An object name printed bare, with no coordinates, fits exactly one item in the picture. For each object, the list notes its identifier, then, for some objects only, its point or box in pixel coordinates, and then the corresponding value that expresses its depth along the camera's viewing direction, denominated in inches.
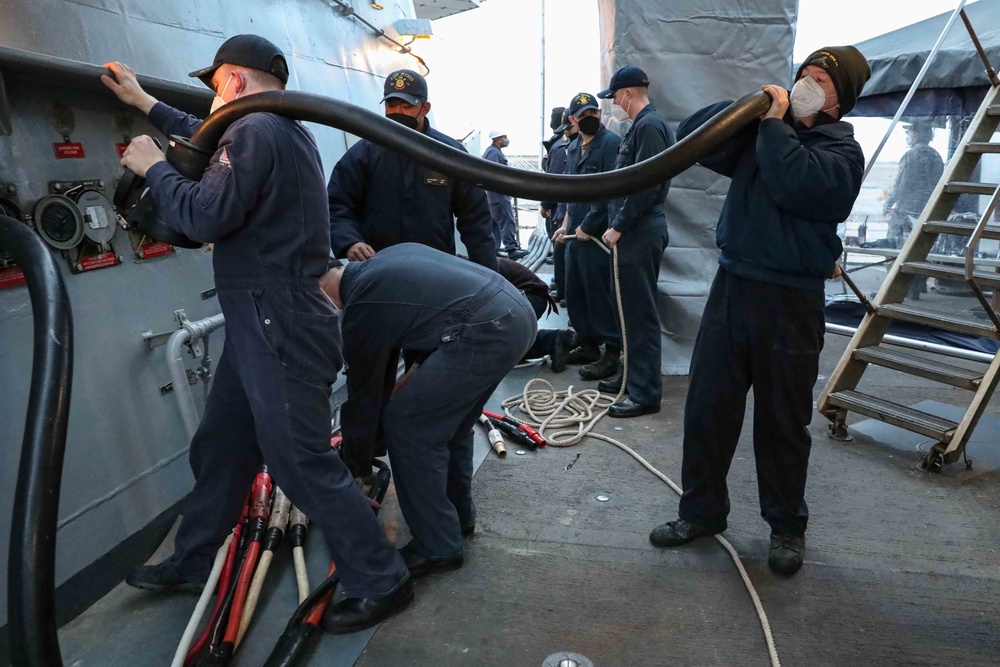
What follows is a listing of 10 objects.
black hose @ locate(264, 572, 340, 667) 80.7
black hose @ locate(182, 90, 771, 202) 70.1
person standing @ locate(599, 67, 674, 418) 165.8
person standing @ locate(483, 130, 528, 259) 388.8
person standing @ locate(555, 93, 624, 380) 187.2
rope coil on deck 150.6
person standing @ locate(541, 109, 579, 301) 234.5
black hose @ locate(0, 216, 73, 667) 60.9
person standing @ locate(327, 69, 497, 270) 126.2
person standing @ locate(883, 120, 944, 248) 260.5
